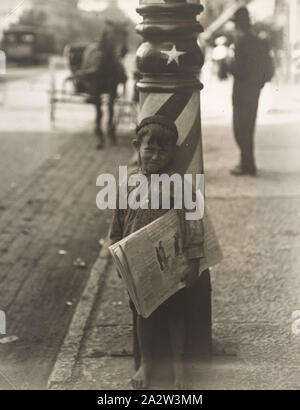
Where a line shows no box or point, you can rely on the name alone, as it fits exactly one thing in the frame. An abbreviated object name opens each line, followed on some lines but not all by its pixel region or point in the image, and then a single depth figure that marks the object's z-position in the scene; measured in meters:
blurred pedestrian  10.23
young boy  4.48
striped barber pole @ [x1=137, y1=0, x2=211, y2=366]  4.50
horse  13.95
